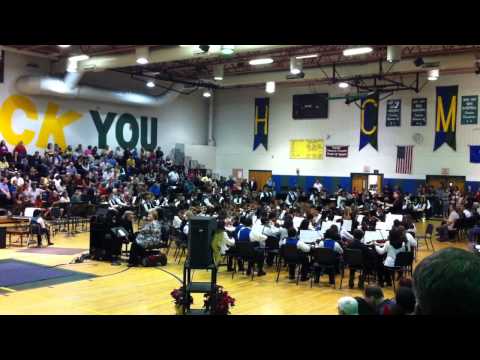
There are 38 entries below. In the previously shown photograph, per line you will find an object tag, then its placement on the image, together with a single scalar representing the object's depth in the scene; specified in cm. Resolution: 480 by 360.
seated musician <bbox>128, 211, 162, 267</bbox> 1188
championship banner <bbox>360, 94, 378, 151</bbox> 2642
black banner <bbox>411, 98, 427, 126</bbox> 2495
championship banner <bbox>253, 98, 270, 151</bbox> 3056
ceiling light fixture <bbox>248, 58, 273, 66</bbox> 1887
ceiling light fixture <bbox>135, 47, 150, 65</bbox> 1912
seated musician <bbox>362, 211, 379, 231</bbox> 1193
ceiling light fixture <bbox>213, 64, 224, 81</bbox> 2344
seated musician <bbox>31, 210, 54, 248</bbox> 1386
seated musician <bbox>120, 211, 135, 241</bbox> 1258
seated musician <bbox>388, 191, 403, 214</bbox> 1769
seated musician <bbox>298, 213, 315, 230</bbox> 1188
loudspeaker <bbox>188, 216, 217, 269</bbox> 752
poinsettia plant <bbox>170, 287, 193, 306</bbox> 720
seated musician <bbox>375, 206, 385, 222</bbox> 1391
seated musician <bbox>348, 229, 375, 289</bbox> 1003
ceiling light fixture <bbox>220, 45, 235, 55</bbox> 1402
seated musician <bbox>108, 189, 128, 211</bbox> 1762
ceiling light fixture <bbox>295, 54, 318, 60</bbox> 2024
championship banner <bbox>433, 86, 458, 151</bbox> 2398
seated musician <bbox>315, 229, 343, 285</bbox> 1006
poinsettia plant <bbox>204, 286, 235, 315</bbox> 698
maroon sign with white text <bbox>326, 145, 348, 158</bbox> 2748
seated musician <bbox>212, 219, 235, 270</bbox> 770
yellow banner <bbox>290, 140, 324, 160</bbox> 2844
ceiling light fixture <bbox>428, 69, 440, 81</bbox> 2005
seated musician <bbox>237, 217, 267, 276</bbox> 1084
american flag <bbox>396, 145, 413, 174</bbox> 2530
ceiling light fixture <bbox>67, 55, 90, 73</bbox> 2092
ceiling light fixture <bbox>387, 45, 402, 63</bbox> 1636
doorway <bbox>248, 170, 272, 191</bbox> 3037
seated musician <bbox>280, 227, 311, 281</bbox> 1026
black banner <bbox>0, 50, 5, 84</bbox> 2155
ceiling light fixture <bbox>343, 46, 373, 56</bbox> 1576
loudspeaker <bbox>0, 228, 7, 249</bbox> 1361
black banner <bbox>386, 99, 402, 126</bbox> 2567
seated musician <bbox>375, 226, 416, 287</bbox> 955
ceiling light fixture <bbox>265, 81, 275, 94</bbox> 2450
